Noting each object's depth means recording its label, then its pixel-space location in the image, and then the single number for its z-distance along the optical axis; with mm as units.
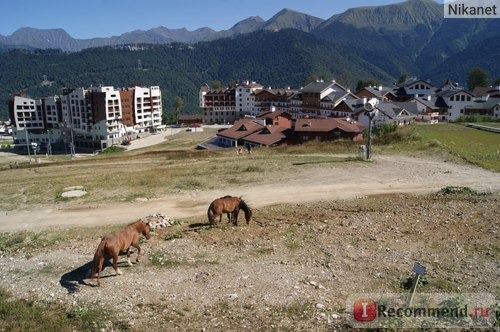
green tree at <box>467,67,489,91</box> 159375
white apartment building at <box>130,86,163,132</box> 151875
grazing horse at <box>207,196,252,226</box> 21266
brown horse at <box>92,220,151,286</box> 15750
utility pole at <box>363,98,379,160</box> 41494
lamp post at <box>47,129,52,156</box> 129375
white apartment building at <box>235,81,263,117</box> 169150
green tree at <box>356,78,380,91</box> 166375
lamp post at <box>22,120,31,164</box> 142625
